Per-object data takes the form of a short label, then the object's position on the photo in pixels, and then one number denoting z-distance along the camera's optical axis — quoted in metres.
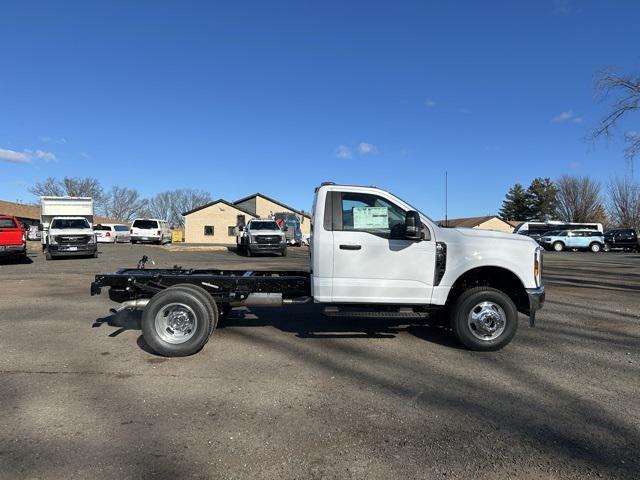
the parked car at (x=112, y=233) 39.50
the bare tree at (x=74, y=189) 87.56
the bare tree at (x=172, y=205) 116.69
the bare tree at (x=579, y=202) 68.62
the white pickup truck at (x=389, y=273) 5.83
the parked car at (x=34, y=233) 43.44
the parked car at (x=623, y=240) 37.78
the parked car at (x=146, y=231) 36.81
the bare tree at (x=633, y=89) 17.21
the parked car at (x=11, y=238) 17.64
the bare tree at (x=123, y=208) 104.14
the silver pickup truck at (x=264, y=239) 25.52
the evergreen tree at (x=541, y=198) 82.69
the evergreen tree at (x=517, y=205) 88.31
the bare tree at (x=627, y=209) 65.00
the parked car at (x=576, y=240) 37.44
